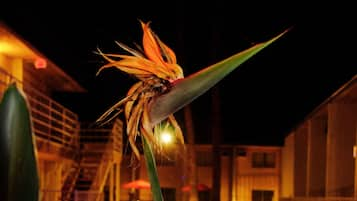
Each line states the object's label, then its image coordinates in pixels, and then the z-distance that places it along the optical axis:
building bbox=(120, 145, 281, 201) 23.27
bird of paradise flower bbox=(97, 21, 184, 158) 1.49
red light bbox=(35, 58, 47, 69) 11.26
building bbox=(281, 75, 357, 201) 11.01
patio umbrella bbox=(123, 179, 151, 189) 16.42
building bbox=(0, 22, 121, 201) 10.91
